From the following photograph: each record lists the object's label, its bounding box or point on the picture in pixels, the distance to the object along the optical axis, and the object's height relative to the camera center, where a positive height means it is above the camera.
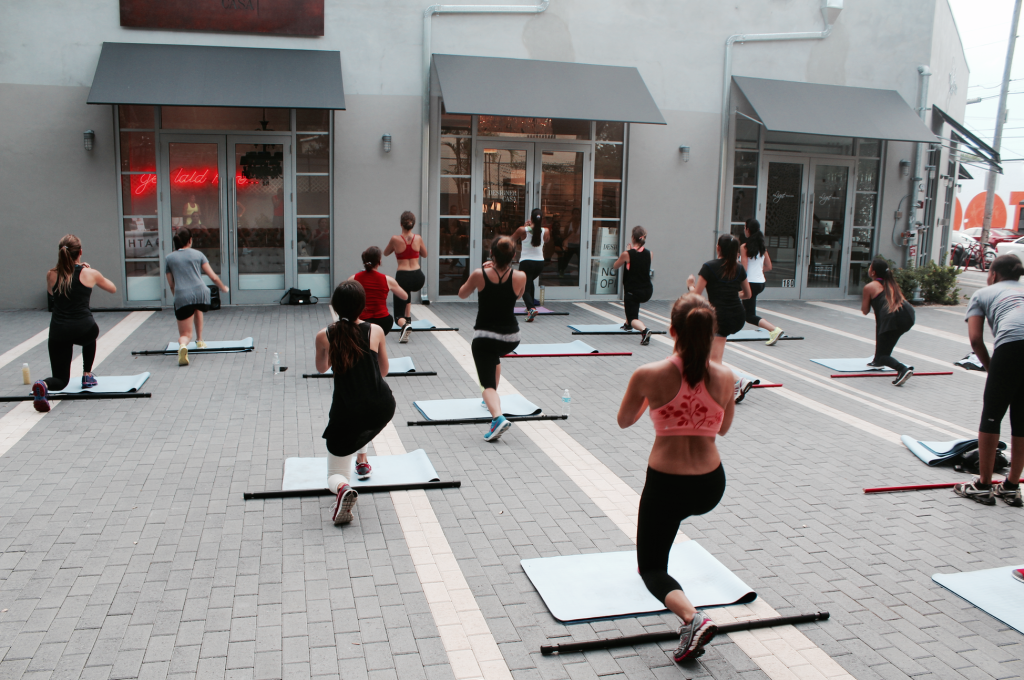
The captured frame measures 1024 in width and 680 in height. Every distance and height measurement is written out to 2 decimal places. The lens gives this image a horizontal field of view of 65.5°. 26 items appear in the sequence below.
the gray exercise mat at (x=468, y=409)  7.69 -1.83
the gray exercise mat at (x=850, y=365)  10.28 -1.73
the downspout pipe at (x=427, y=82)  13.93 +2.44
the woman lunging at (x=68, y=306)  7.79 -0.92
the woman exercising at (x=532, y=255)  13.19 -0.51
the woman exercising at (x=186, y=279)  9.77 -0.79
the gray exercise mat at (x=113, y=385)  8.14 -1.80
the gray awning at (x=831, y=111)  15.09 +2.36
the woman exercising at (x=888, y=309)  9.68 -0.92
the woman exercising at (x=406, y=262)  11.27 -0.59
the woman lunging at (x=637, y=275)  11.65 -0.69
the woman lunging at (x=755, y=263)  11.12 -0.47
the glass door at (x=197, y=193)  13.51 +0.38
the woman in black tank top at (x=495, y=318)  6.89 -0.82
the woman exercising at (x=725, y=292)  8.34 -0.65
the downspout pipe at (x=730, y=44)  15.52 +3.59
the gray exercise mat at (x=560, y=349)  10.80 -1.69
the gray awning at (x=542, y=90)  13.48 +2.35
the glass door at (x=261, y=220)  13.80 -0.05
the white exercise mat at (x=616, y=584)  4.16 -1.95
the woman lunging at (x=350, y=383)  4.94 -1.01
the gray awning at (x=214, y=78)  12.19 +2.17
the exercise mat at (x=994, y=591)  4.20 -1.95
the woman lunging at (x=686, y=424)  3.55 -0.87
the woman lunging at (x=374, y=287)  8.73 -0.73
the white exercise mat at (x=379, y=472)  5.73 -1.88
